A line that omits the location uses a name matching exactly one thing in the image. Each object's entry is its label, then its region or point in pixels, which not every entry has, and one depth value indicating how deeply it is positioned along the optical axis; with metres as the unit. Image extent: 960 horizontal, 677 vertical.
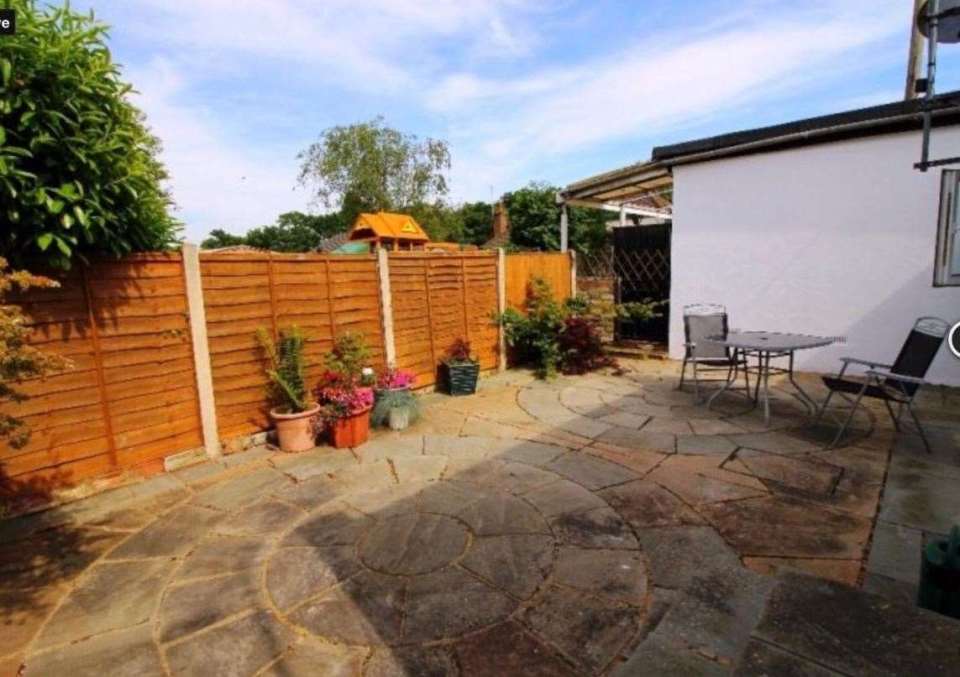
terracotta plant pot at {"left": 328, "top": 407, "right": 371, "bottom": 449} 4.41
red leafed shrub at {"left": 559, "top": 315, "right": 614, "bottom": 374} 7.04
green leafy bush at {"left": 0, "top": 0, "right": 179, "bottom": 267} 2.67
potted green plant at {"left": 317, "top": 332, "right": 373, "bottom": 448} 4.43
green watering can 1.76
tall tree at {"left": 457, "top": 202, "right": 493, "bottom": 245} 25.80
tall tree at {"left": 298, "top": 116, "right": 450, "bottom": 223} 19.22
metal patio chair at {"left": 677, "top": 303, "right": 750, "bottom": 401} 5.48
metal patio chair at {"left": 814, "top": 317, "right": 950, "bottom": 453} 3.79
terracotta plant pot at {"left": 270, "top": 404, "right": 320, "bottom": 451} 4.33
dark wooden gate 8.13
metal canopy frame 7.76
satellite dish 2.29
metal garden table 4.52
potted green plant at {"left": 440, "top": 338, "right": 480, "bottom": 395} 6.09
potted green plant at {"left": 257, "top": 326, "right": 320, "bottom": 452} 4.36
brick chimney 15.59
